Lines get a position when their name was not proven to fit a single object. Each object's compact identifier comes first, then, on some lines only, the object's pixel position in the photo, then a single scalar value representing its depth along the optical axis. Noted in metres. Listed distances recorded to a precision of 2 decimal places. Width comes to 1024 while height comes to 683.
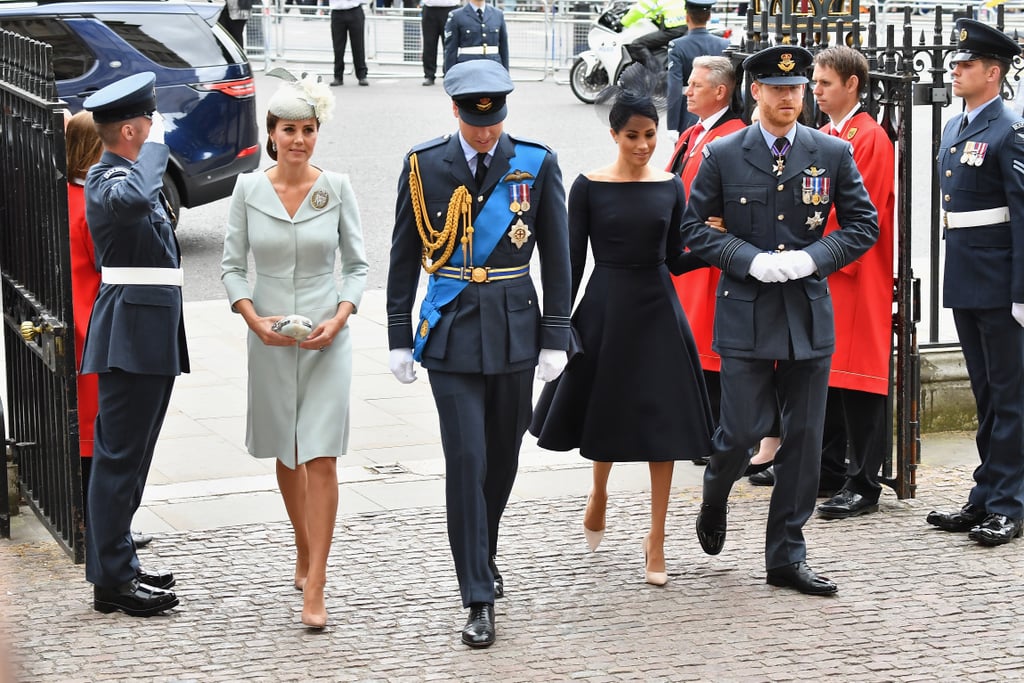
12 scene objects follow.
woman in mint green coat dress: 10.41
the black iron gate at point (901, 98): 12.72
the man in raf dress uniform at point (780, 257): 10.97
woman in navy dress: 11.22
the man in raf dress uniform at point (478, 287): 10.26
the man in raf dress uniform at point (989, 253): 12.04
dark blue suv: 22.14
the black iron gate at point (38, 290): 10.92
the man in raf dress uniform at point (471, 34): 36.55
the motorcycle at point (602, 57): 37.58
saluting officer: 10.38
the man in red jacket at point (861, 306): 12.69
